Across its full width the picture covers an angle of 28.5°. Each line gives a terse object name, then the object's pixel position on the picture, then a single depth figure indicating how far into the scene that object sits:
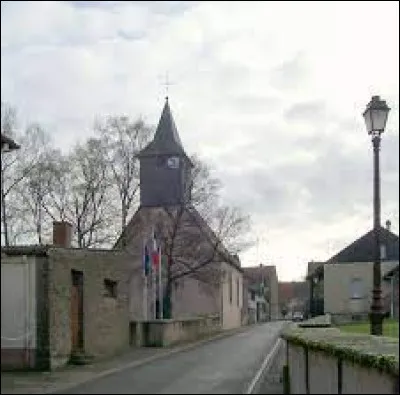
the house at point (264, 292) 129.46
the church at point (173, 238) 60.31
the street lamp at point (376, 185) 8.12
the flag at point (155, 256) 45.81
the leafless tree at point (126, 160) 62.66
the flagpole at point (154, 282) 47.19
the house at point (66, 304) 6.39
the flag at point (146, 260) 44.44
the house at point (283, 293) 129.00
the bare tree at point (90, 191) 61.16
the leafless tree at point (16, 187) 48.59
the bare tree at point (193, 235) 60.59
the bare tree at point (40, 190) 53.34
